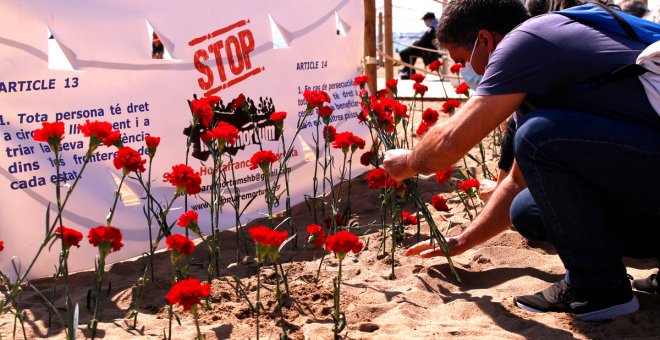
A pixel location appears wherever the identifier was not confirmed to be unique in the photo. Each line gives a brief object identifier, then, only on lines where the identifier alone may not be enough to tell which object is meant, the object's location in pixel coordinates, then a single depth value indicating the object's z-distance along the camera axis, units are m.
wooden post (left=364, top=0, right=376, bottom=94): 5.20
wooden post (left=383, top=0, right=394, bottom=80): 6.24
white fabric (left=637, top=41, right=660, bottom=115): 2.28
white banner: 3.11
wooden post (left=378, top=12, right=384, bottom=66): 12.67
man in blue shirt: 2.33
